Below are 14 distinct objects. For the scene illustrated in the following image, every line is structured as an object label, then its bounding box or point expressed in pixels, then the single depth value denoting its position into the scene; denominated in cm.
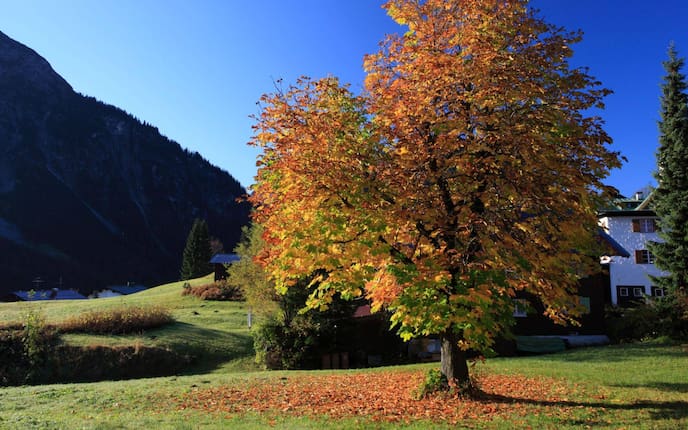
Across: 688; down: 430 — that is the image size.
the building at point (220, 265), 6281
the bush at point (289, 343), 2664
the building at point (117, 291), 11969
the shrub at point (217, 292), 5262
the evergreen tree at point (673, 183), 2927
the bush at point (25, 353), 2397
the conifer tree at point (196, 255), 9075
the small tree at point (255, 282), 3227
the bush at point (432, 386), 1305
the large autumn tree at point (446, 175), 1041
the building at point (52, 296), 10052
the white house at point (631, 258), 4909
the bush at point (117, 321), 3042
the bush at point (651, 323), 2706
